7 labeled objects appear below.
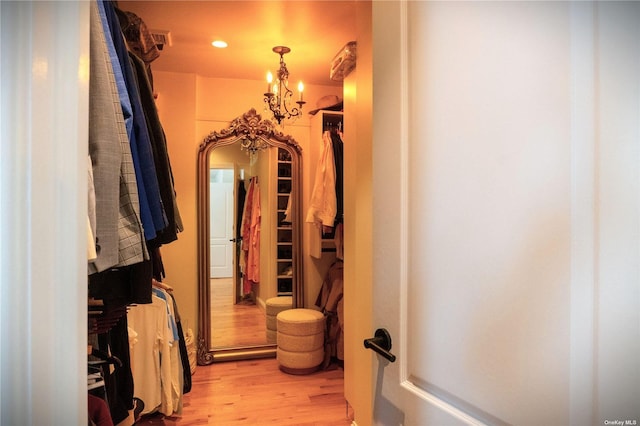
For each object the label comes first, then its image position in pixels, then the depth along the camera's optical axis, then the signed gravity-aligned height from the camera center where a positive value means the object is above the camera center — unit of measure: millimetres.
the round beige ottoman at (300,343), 2988 -1077
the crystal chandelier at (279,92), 2633 +900
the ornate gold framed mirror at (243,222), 3303 -86
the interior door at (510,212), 491 +3
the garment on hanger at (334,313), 3143 -886
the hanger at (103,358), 1153 -483
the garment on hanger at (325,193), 2896 +165
